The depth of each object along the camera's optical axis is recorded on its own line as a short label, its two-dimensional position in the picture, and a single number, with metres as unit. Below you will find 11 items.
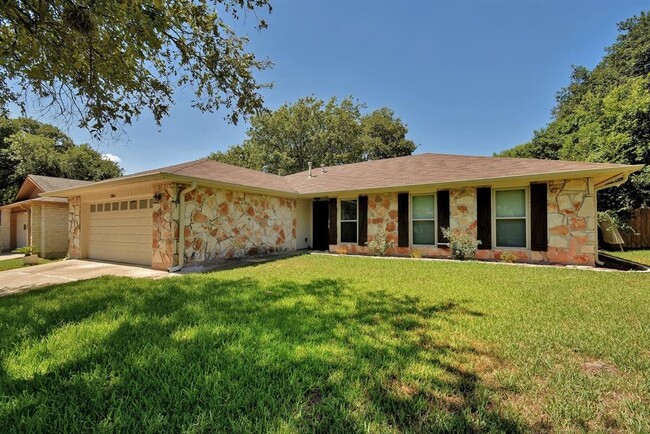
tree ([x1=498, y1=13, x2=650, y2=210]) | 12.73
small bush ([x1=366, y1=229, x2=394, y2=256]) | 10.80
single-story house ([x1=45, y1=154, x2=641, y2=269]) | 8.32
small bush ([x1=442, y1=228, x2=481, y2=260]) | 9.33
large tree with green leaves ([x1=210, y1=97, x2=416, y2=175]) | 26.75
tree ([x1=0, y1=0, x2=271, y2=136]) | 4.61
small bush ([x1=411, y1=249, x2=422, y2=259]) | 10.19
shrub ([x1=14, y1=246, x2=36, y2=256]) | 12.77
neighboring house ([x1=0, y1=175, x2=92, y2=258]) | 13.20
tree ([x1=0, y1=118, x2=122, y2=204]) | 21.09
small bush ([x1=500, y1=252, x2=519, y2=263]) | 8.89
